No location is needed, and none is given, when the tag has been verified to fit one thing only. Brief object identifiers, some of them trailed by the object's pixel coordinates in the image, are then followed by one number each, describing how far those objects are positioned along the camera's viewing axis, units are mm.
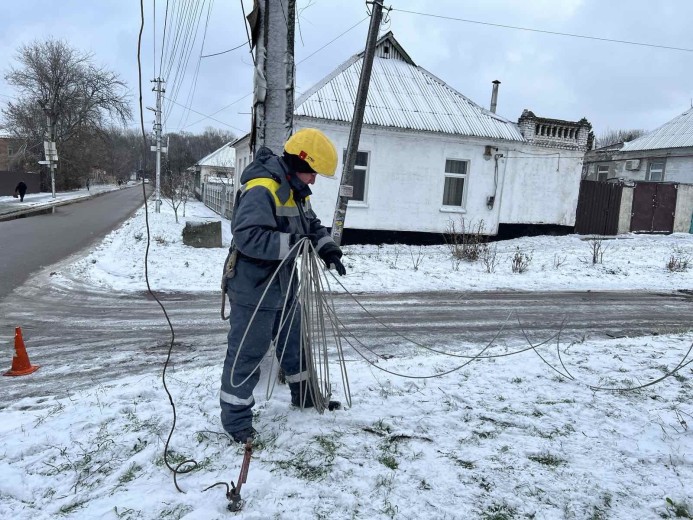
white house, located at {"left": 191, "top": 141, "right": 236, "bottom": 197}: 43812
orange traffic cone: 4215
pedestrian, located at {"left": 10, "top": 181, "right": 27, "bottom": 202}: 28328
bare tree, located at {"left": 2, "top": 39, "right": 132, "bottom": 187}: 38531
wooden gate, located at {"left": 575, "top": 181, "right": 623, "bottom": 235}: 17391
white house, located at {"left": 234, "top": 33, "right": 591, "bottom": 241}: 14008
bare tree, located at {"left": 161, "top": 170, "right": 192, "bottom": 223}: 21125
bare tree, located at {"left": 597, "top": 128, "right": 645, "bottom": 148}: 63325
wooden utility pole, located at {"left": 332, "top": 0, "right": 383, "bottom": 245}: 8586
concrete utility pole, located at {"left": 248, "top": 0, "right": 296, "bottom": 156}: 3562
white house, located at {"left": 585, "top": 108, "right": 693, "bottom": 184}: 22547
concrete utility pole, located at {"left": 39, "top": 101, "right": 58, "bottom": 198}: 38656
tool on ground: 2234
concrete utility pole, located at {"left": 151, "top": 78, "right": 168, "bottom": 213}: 24078
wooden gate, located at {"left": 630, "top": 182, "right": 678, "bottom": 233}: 18266
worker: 2646
